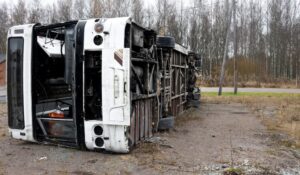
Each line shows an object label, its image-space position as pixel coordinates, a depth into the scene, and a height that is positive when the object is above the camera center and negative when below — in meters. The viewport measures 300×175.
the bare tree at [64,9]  42.27 +8.87
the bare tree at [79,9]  41.62 +8.78
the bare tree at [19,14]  43.84 +8.71
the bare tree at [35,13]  40.02 +8.54
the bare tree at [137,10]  39.44 +8.00
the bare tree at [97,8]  28.38 +6.04
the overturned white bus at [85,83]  4.91 -0.09
